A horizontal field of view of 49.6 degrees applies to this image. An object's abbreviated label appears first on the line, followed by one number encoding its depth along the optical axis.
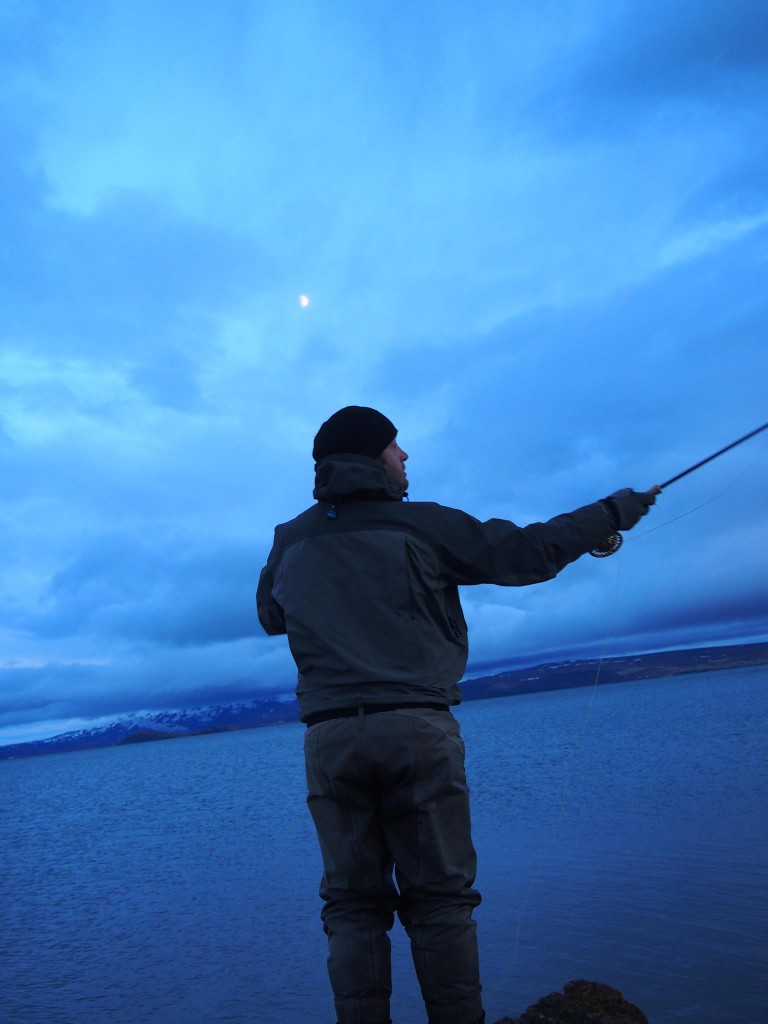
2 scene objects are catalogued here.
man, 3.24
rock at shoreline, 4.75
